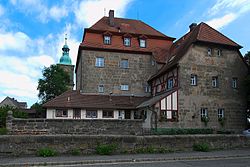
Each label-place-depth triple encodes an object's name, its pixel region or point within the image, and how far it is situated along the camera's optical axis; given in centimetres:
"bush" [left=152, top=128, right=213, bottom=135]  2214
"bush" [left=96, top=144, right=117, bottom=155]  1241
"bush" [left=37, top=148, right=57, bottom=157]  1173
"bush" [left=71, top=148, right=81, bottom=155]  1219
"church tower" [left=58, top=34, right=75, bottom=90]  6490
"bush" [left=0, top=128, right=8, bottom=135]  1869
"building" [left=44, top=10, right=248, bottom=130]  2667
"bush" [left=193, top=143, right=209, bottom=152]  1400
